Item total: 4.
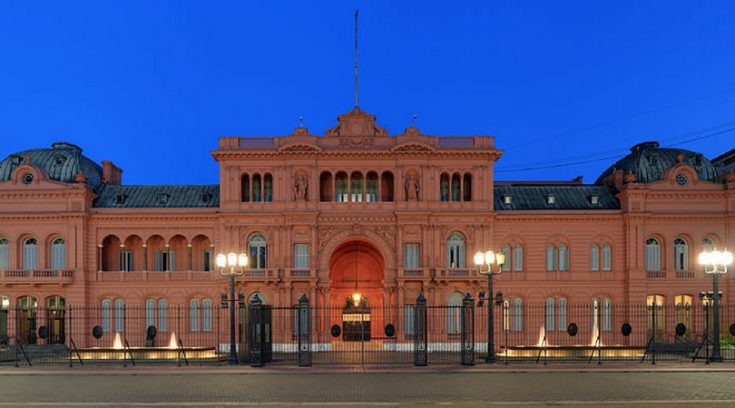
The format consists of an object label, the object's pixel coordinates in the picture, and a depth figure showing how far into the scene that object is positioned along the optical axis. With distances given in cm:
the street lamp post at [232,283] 3419
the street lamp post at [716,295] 3372
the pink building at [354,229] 5188
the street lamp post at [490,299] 3416
